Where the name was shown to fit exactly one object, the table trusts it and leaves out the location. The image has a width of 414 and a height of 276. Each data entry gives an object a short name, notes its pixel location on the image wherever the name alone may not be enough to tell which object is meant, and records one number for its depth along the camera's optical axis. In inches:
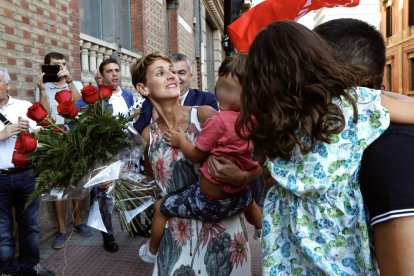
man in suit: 174.1
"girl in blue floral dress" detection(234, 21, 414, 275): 46.6
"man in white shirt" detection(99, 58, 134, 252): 193.3
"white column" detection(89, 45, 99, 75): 279.9
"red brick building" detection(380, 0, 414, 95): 1298.0
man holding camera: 189.0
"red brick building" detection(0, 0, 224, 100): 191.6
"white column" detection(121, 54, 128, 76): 335.7
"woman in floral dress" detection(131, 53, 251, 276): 83.4
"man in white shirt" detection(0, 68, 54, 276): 152.8
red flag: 171.9
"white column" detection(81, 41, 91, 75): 270.1
